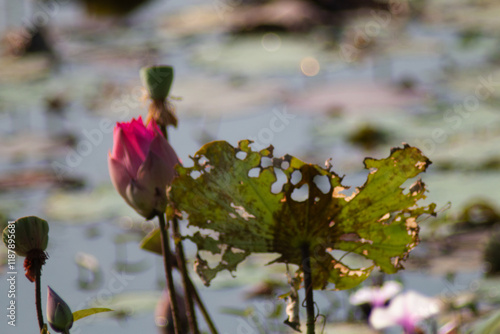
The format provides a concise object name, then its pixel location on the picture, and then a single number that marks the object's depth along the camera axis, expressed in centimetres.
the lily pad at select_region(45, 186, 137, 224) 779
